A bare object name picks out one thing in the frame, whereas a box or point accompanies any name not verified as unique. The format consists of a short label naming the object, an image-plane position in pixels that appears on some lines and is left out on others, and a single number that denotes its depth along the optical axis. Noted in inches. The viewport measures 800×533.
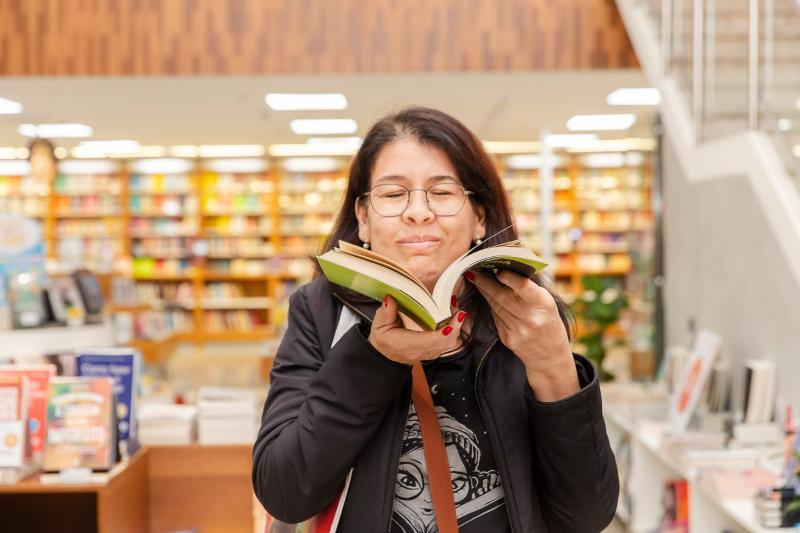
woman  47.1
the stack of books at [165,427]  108.8
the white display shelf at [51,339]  145.6
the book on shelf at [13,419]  93.4
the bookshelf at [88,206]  495.8
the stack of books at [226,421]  109.4
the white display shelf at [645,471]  129.3
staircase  133.1
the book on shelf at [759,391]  133.0
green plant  231.0
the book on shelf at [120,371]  98.7
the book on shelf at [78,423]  92.8
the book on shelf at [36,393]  96.4
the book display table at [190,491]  104.2
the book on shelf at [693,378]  144.6
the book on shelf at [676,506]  134.6
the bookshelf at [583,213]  485.1
